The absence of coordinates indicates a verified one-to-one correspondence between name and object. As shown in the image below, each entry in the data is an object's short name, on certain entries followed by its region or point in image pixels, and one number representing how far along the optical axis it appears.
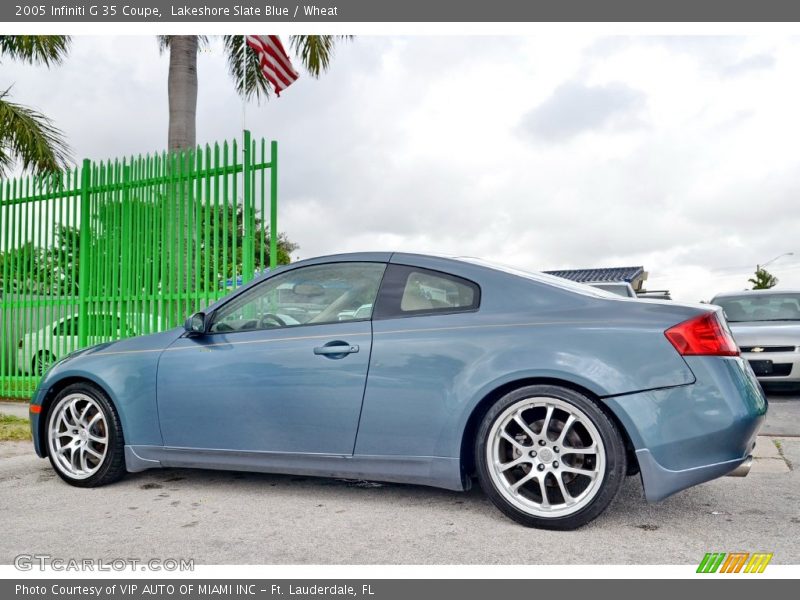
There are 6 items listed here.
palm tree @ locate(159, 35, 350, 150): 12.12
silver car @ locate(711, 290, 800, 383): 9.54
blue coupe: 3.57
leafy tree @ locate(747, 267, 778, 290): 71.25
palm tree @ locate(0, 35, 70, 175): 13.29
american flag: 11.37
